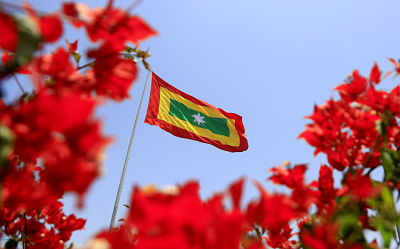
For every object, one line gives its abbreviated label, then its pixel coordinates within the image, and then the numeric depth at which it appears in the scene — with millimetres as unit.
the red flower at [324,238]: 453
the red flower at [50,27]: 454
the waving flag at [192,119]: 4414
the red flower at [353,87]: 891
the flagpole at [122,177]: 4277
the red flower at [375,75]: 864
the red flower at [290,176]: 688
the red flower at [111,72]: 573
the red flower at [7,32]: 384
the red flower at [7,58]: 596
